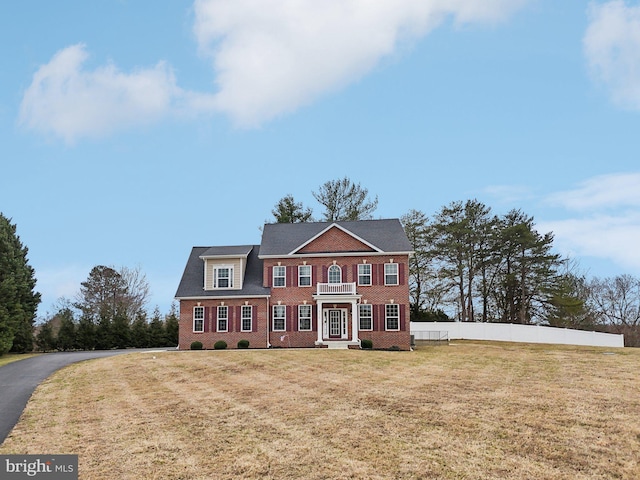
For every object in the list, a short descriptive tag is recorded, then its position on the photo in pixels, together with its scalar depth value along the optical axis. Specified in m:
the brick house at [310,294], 36.47
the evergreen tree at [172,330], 48.72
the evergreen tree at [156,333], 47.80
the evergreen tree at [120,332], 46.19
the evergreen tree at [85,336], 45.44
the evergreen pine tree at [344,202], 56.44
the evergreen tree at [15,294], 37.97
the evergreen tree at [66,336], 45.22
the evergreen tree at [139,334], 47.03
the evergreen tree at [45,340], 44.72
